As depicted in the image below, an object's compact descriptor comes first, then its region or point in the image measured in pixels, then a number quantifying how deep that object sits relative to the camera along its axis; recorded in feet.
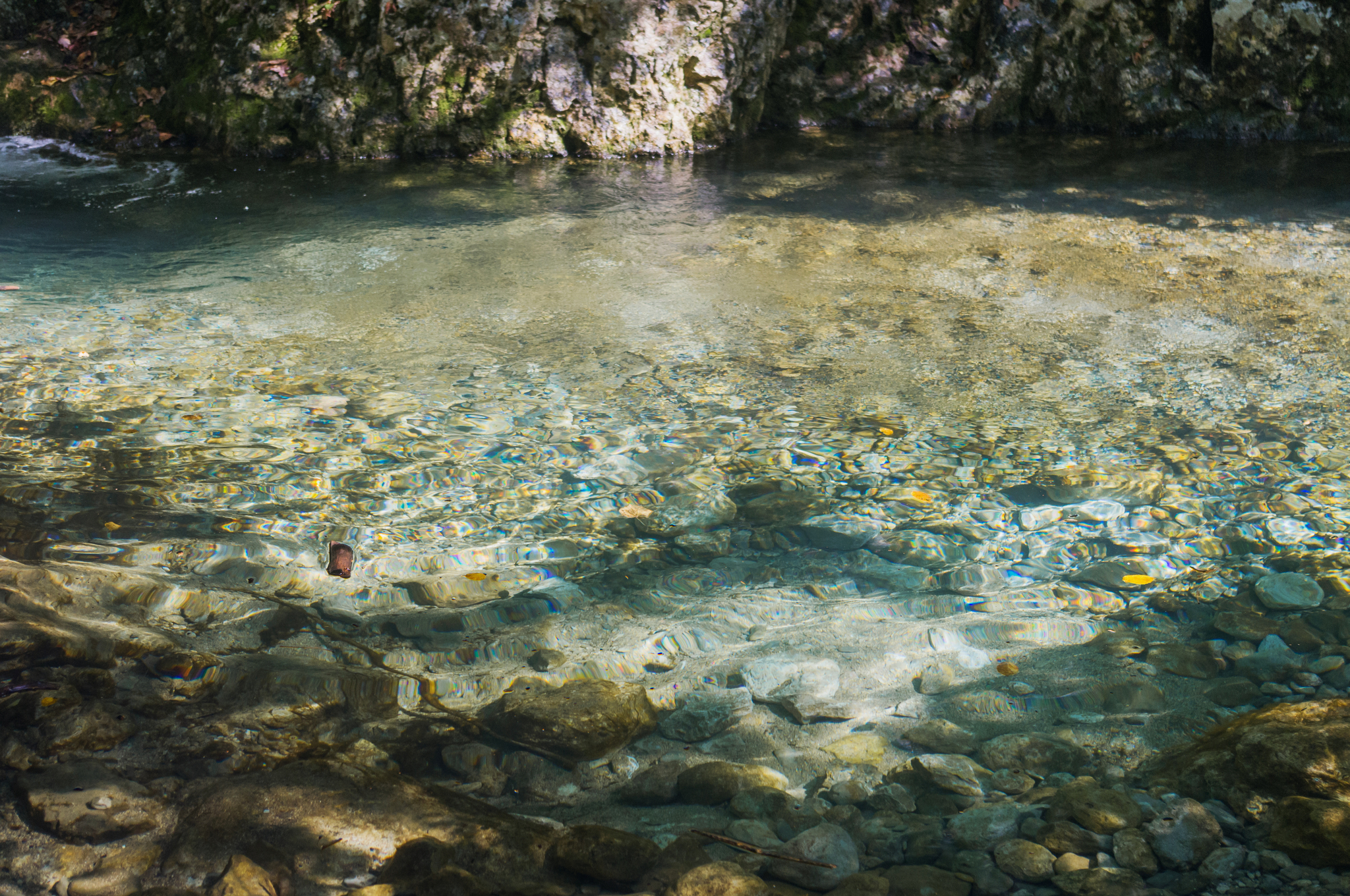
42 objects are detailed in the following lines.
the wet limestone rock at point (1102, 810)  6.12
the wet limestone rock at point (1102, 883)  5.59
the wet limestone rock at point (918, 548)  9.31
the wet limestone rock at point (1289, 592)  8.51
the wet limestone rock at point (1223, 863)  5.67
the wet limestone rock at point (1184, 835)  5.83
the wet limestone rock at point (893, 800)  6.59
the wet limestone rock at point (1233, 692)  7.52
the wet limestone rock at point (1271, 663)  7.77
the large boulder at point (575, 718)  7.22
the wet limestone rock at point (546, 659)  8.11
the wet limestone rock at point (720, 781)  6.81
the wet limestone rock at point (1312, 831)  5.56
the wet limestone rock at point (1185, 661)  7.86
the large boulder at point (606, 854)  5.89
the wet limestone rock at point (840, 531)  9.59
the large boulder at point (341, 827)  5.78
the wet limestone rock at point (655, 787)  6.82
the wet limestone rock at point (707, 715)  7.53
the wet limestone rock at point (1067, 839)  5.97
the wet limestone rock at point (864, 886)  5.68
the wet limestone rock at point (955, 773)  6.74
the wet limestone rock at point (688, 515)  9.82
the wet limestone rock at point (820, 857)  5.87
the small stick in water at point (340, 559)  9.00
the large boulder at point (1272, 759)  6.06
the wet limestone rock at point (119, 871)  5.49
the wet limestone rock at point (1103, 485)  9.99
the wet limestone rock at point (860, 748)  7.14
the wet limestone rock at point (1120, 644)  8.14
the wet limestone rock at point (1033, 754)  6.95
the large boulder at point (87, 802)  5.78
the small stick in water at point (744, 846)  6.02
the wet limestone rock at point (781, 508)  9.91
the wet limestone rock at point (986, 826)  6.16
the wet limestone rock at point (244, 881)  5.44
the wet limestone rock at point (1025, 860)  5.81
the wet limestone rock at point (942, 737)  7.20
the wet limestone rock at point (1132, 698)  7.50
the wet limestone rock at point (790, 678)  7.88
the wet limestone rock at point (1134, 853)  5.77
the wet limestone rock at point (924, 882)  5.70
